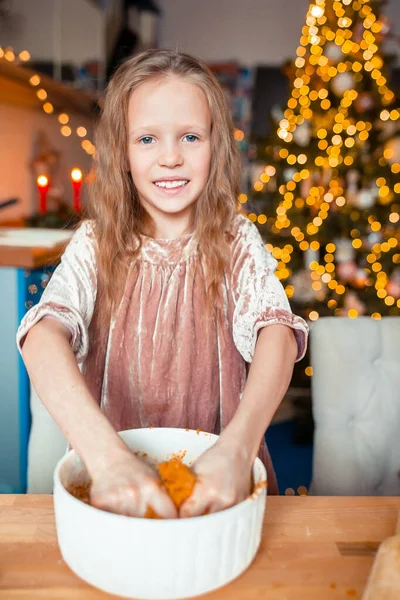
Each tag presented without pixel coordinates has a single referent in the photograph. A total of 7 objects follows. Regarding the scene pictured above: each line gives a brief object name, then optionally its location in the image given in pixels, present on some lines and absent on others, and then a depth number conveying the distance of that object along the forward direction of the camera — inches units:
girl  35.8
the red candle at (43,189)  100.0
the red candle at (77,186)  84.1
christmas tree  100.9
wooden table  20.9
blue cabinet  72.4
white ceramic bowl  18.4
